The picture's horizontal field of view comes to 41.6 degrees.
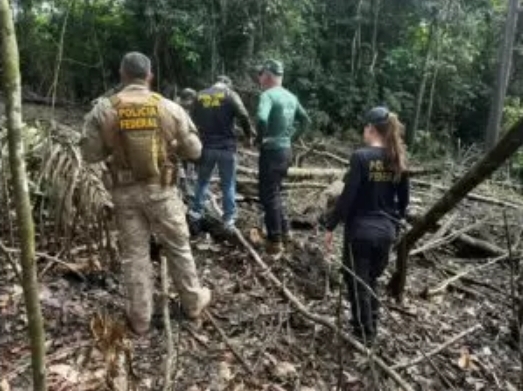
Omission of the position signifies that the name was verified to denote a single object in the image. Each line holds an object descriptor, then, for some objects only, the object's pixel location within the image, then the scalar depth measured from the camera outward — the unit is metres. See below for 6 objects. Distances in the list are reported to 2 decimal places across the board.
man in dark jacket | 7.26
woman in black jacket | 5.29
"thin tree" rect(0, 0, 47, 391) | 1.99
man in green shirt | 7.16
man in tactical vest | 4.88
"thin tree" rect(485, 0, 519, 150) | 18.52
